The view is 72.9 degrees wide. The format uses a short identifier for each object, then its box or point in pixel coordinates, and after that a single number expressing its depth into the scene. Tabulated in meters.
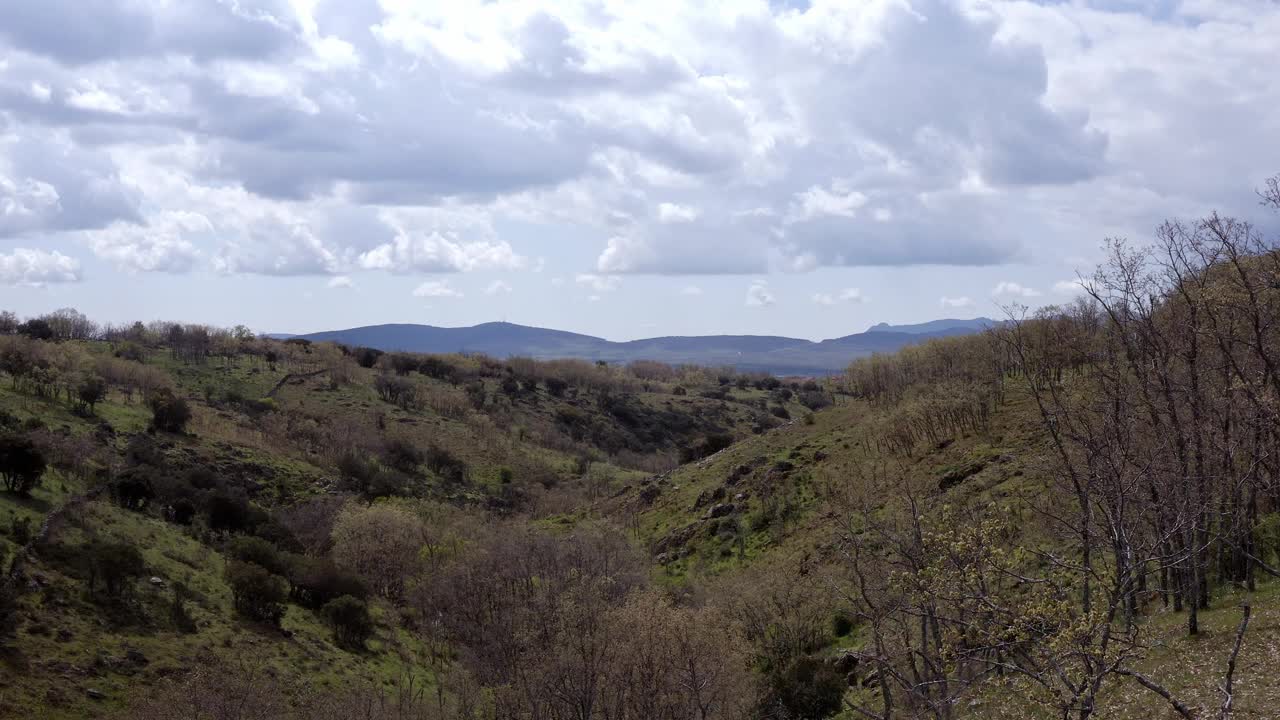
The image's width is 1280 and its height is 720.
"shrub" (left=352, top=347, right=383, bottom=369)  186.50
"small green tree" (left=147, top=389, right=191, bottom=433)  91.81
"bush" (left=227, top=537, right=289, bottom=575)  55.38
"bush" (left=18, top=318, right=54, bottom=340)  137.25
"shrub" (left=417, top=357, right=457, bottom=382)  189.12
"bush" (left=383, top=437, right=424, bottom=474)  113.81
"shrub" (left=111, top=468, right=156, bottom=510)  59.88
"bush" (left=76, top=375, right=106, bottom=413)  89.94
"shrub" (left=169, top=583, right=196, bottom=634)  43.84
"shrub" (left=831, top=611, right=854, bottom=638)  44.69
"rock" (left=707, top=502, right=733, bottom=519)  70.97
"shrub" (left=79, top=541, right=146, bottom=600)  43.00
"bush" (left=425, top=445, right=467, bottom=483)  117.56
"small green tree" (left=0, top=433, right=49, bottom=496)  49.81
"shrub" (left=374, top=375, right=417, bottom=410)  149.62
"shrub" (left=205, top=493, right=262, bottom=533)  65.31
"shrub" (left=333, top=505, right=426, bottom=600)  65.12
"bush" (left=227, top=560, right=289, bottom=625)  49.38
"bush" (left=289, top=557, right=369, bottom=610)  54.75
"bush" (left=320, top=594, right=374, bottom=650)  51.34
